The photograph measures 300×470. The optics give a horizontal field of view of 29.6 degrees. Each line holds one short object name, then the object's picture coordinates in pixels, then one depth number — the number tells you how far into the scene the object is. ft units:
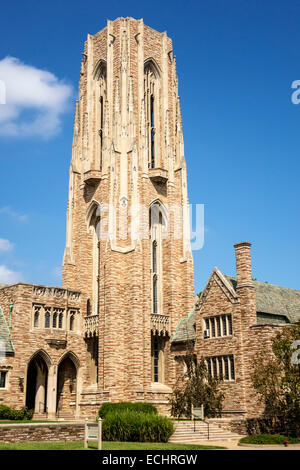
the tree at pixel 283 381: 98.07
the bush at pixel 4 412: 115.96
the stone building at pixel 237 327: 112.27
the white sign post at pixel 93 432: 71.46
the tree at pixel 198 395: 112.57
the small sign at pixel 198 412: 104.58
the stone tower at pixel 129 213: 130.41
